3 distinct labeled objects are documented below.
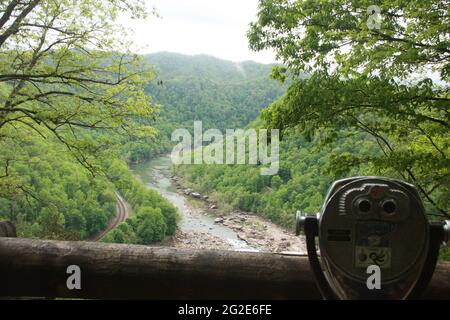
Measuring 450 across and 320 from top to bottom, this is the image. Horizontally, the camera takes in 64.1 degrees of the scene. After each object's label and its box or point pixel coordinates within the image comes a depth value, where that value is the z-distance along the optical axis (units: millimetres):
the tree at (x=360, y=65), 4738
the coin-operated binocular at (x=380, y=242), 1078
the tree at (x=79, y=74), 8070
